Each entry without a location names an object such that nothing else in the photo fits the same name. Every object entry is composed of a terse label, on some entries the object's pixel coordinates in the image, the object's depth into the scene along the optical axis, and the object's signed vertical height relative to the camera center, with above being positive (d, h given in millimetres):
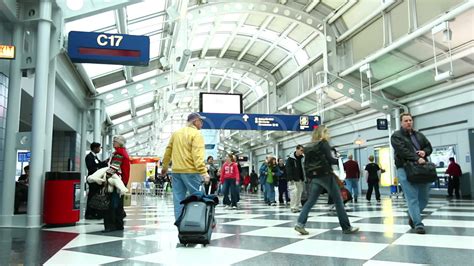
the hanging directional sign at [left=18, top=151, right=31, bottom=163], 14732 +1008
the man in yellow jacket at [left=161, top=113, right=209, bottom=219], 4418 +202
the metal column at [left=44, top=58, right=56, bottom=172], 6435 +1149
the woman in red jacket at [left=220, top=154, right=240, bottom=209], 9977 +72
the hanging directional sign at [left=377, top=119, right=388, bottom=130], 15695 +2188
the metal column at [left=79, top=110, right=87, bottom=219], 10456 +1338
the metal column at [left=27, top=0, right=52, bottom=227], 5918 +1066
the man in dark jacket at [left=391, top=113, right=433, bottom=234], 4758 +249
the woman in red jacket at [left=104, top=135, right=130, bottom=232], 5387 +46
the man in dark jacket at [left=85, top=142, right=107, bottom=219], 7242 +331
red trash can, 6039 -270
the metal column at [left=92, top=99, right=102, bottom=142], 11008 +1757
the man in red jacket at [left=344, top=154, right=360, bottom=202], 11242 +201
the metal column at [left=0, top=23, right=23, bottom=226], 5926 +795
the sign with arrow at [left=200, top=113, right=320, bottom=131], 16016 +2481
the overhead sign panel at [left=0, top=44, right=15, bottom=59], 5398 +1848
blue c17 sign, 6656 +2346
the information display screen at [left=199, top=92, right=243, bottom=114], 16609 +3360
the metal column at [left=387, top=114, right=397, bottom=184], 15855 +945
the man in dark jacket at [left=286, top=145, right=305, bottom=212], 8641 +81
